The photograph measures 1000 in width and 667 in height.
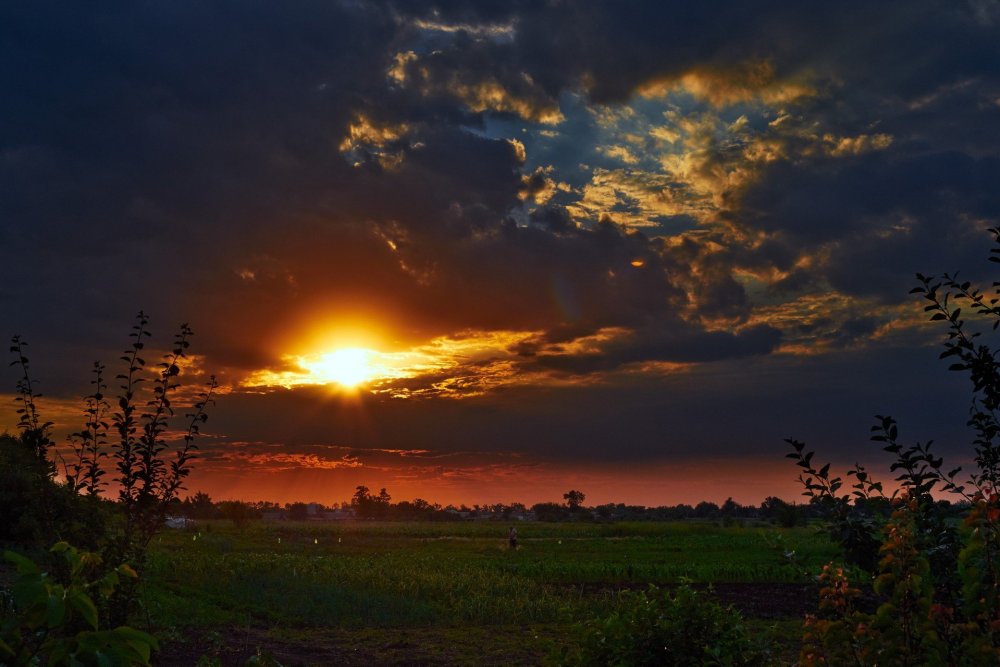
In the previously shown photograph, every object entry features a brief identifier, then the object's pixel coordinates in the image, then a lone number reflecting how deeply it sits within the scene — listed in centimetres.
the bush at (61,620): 272
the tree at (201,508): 10738
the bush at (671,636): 791
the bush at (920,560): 444
